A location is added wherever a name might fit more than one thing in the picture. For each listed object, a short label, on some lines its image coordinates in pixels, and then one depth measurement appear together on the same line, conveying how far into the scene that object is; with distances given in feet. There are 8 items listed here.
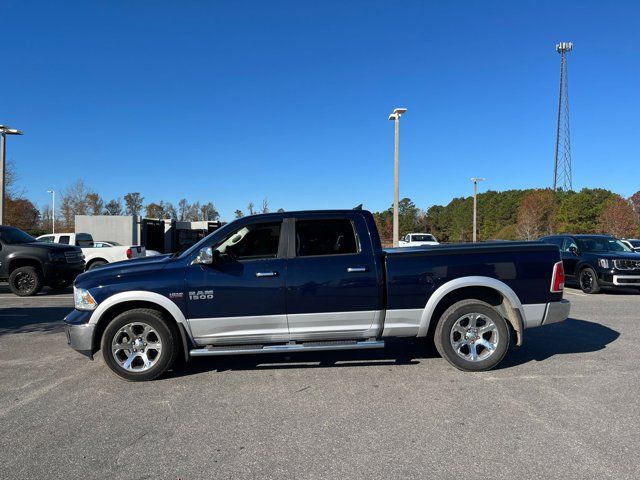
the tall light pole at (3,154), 68.59
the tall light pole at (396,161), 72.18
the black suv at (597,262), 38.81
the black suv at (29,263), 38.04
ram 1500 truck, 15.60
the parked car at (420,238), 97.45
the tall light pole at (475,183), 125.29
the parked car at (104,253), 53.67
